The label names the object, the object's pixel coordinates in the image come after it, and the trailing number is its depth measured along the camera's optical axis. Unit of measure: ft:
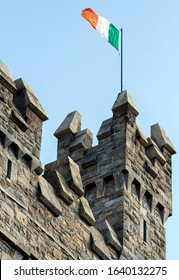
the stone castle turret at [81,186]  99.66
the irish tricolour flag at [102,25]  129.39
